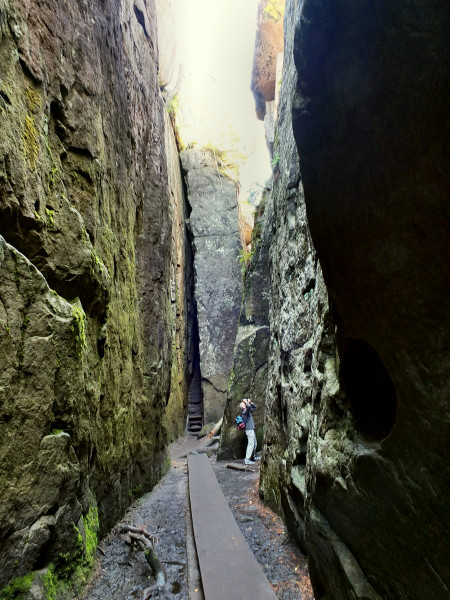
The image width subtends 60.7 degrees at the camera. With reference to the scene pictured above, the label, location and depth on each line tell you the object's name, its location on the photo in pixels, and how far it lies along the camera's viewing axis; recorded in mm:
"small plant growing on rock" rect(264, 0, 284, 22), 14992
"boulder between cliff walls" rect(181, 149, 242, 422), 16969
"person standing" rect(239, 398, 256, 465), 9289
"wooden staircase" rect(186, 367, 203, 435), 16422
